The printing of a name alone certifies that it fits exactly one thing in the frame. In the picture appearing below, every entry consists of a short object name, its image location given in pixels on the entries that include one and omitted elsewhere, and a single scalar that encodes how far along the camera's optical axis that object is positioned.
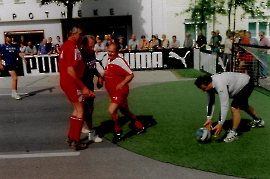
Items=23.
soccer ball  4.80
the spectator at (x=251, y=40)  11.18
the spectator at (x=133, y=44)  16.25
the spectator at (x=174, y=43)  16.05
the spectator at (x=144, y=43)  16.22
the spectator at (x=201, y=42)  15.65
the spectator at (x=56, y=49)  15.59
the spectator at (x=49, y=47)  15.80
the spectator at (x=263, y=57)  8.61
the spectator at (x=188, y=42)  16.25
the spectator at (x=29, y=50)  17.14
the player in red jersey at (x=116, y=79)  4.90
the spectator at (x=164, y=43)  16.10
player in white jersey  4.38
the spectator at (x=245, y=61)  9.61
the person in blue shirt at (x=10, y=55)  9.20
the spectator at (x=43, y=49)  15.73
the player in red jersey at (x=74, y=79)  4.37
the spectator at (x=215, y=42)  15.15
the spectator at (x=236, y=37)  15.23
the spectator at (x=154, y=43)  15.77
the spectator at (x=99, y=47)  15.37
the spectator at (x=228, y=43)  12.97
